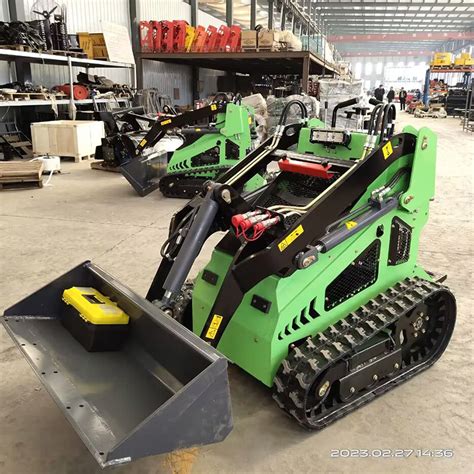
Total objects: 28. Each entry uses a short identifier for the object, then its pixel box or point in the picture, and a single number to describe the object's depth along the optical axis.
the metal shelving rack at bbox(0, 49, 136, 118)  8.61
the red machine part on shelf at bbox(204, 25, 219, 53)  13.05
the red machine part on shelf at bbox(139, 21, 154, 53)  13.34
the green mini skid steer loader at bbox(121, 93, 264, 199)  6.63
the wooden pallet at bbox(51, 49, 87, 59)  9.91
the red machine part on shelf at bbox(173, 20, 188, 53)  12.95
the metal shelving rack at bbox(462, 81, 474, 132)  17.26
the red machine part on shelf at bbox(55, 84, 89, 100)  10.60
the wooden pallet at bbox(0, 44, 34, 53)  8.52
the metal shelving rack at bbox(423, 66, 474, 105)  26.38
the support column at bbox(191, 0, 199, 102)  18.84
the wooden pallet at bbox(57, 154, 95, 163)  9.61
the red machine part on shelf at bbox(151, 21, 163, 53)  13.16
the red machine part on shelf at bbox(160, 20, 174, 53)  13.04
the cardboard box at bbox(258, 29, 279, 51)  12.41
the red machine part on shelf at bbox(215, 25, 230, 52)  12.92
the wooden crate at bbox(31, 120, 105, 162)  9.26
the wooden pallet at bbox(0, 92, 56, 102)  8.57
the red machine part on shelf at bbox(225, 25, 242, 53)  12.90
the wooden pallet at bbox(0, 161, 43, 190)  7.18
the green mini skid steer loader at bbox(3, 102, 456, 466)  2.09
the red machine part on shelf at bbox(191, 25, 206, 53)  13.12
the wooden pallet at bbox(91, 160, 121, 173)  8.63
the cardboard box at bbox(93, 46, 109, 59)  11.69
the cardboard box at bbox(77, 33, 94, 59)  11.58
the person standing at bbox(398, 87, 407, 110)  33.64
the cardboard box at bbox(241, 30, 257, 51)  12.55
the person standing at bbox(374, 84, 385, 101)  21.04
